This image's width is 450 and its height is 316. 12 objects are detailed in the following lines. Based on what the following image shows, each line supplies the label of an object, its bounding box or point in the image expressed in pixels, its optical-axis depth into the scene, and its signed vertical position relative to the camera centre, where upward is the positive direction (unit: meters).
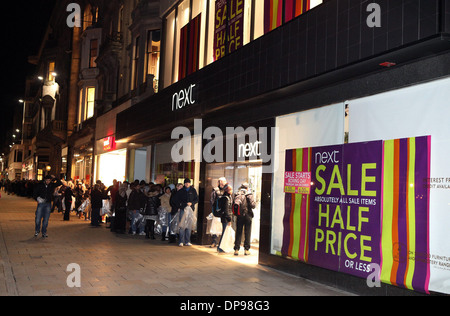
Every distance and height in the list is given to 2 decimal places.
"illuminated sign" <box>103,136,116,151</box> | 22.42 +1.73
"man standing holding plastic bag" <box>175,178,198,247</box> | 12.55 -0.72
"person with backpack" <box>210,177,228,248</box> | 11.41 -0.36
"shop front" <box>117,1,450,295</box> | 6.37 +0.59
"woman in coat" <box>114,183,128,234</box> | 14.97 -1.18
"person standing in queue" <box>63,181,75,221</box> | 18.94 -1.05
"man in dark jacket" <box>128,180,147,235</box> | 14.27 -0.86
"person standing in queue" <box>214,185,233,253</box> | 11.16 -0.67
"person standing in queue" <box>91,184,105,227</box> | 17.10 -1.10
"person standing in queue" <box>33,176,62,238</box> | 12.69 -0.70
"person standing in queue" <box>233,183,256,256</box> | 10.93 -0.76
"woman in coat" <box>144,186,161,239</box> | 13.62 -0.85
